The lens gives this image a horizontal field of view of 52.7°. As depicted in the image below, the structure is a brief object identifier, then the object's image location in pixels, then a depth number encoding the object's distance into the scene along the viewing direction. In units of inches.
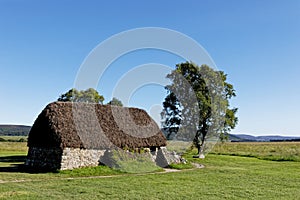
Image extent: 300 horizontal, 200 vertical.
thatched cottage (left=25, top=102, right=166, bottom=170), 738.2
